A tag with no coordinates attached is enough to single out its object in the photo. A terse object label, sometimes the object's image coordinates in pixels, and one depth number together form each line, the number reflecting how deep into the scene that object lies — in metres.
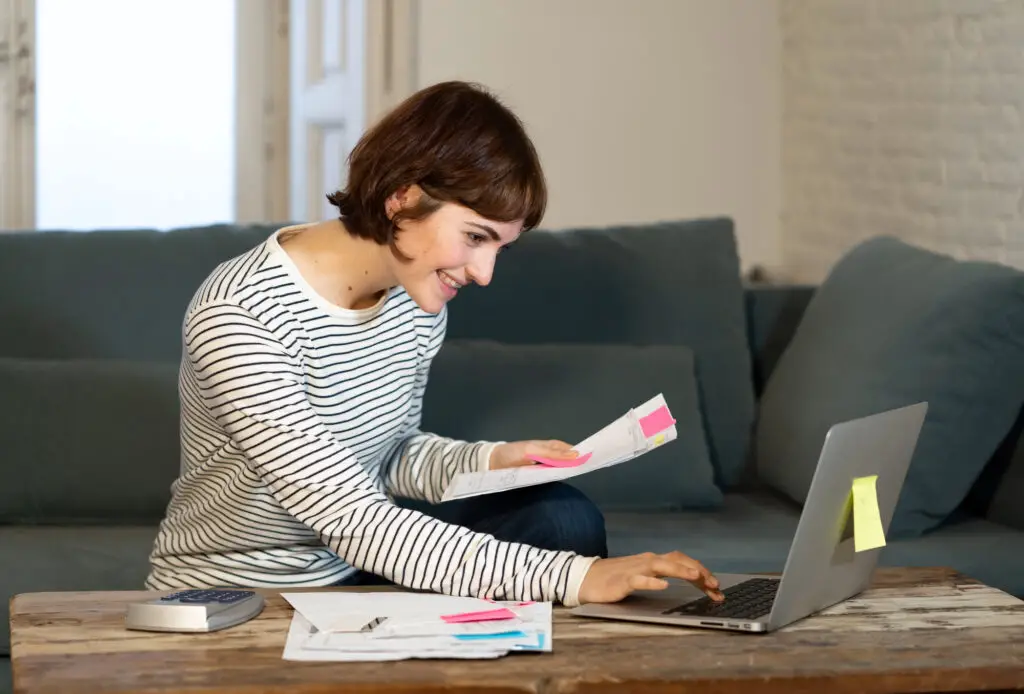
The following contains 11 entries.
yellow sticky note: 2.90
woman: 2.95
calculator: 2.78
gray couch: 3.67
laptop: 2.82
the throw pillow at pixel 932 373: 3.67
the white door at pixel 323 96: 6.02
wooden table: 2.65
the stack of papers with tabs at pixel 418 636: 2.72
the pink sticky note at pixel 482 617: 2.83
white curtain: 6.52
